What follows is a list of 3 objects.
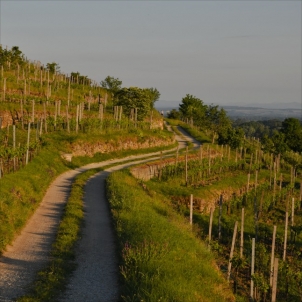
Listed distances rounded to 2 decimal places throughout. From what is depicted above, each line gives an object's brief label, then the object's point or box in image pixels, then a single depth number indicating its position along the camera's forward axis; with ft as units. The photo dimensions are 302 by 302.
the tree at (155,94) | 337.00
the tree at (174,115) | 323.78
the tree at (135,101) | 198.50
